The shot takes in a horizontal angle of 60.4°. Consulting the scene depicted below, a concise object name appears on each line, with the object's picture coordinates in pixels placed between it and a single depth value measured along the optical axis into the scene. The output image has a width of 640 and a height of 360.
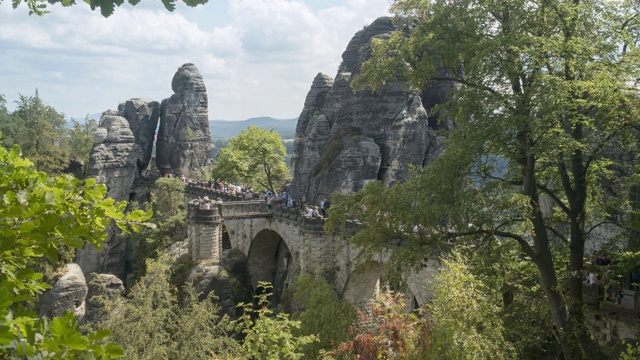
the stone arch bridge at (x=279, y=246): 28.47
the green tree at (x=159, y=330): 21.05
